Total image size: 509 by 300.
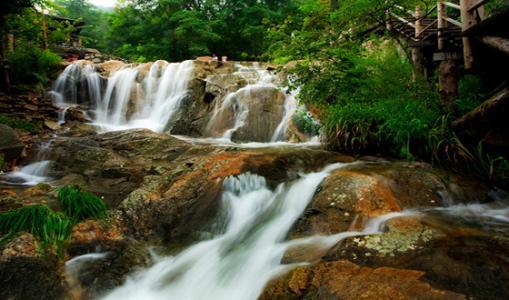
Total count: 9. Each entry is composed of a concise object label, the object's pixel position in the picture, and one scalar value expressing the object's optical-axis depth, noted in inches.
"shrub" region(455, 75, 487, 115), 251.1
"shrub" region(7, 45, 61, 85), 545.6
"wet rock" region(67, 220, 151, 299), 158.6
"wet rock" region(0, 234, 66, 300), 144.0
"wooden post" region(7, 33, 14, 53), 579.1
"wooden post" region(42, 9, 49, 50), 739.7
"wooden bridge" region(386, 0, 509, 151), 206.5
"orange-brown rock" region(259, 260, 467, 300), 108.6
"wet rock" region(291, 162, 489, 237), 177.9
